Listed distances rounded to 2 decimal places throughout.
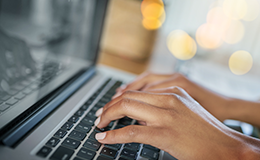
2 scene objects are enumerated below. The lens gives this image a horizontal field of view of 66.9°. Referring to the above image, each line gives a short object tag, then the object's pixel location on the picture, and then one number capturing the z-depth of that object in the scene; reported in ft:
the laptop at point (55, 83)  0.93
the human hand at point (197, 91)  1.61
